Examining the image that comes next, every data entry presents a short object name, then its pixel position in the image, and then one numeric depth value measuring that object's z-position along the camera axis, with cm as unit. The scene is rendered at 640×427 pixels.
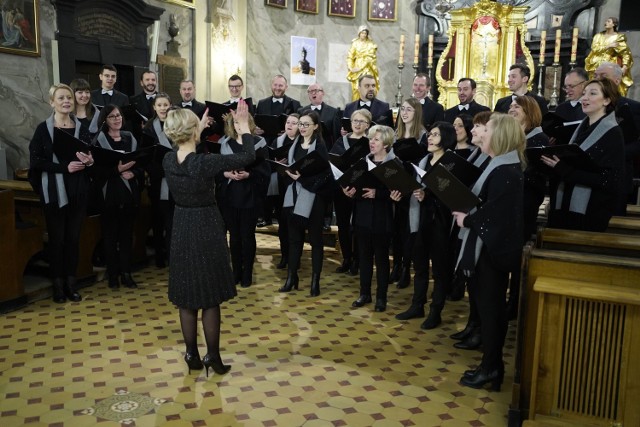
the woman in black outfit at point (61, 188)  490
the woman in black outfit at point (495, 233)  331
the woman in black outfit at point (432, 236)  448
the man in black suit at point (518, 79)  560
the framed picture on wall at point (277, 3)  1188
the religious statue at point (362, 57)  1223
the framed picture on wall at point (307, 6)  1238
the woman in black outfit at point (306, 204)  524
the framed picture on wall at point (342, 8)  1285
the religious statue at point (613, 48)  1065
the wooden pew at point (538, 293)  291
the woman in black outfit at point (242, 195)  525
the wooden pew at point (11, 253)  479
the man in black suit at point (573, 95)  515
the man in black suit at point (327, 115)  695
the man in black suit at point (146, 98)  675
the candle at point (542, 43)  1130
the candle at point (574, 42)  1029
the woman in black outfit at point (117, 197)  531
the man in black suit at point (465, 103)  642
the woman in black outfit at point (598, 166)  392
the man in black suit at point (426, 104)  668
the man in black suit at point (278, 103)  730
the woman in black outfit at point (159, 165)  558
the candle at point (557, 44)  1010
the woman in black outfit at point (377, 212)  477
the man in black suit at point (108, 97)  662
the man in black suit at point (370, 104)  683
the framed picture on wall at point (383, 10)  1322
